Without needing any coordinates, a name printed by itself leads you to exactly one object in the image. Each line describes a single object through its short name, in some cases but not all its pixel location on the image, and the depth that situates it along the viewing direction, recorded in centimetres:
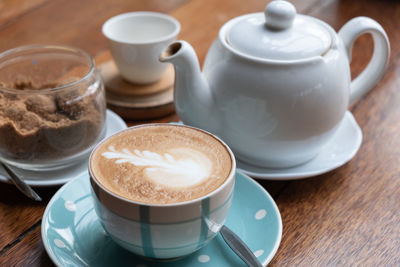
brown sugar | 70
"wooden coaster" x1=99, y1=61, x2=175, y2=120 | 80
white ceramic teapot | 68
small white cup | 80
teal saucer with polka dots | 63
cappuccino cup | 59
